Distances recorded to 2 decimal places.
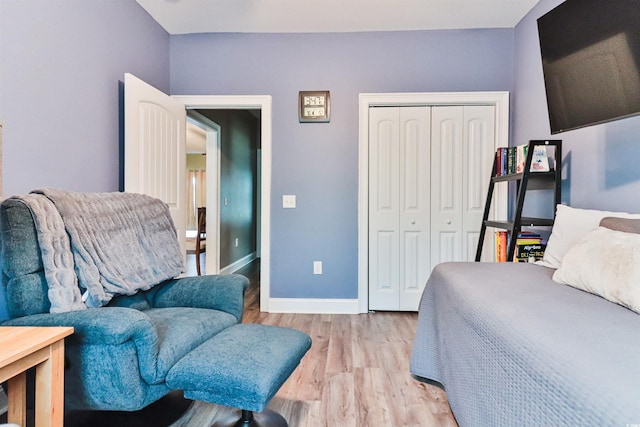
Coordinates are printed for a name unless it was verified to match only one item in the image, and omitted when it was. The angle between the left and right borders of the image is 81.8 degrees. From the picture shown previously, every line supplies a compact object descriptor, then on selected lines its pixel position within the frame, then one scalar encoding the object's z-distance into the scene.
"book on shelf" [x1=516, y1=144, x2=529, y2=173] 2.45
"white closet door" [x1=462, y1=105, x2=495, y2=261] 3.20
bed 0.75
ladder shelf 2.34
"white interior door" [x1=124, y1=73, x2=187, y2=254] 2.44
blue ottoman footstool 1.24
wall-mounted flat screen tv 1.55
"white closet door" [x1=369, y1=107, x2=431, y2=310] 3.24
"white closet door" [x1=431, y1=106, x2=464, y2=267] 3.22
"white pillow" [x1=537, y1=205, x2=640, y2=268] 1.80
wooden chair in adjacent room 4.62
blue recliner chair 1.23
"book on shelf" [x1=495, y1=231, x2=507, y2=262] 2.64
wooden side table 1.09
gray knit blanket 1.41
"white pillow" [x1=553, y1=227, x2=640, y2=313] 1.22
